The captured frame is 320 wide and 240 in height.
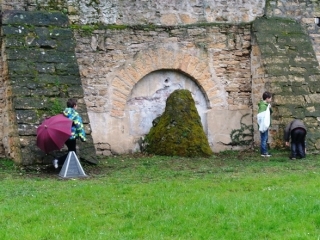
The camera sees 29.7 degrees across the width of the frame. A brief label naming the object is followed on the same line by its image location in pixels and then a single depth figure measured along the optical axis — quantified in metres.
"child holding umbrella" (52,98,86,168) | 9.30
